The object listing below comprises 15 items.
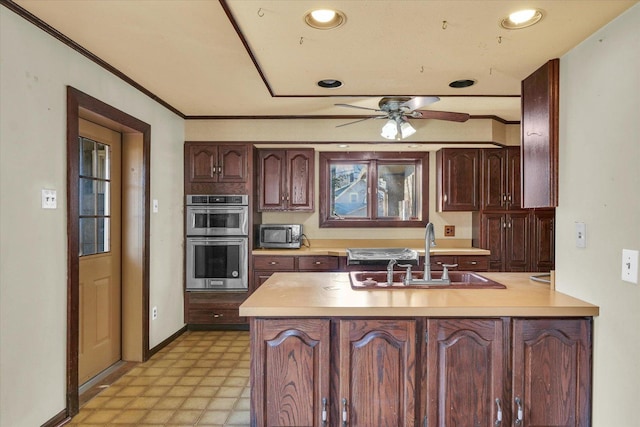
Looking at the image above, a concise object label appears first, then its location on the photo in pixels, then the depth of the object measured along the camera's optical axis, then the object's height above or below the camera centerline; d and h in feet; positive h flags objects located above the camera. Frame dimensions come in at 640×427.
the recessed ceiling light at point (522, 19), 5.57 +2.91
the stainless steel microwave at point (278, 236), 13.93 -0.98
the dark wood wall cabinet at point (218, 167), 13.53 +1.52
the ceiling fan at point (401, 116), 8.79 +2.22
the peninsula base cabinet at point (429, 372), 5.81 -2.48
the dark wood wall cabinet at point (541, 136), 6.72 +1.37
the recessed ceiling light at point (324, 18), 5.69 +2.96
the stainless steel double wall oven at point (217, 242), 13.32 -1.15
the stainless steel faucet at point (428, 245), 7.39 -0.68
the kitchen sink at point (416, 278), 7.11 -1.43
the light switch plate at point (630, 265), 5.03 -0.74
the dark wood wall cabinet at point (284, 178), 14.25 +1.19
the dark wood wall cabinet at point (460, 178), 14.10 +1.20
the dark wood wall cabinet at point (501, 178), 13.97 +1.19
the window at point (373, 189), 15.20 +0.85
